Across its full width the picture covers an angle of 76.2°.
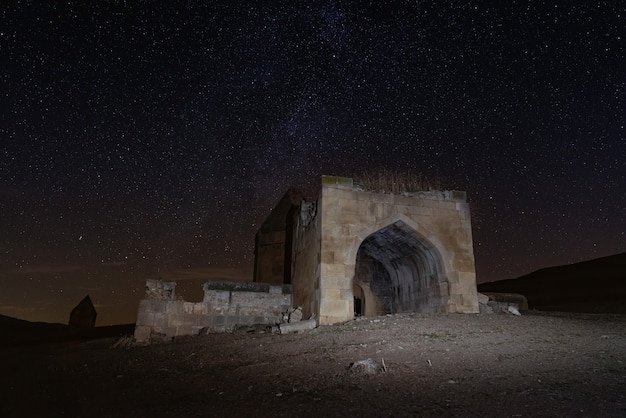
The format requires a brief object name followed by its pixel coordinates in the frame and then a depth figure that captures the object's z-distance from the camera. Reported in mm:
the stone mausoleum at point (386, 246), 9508
